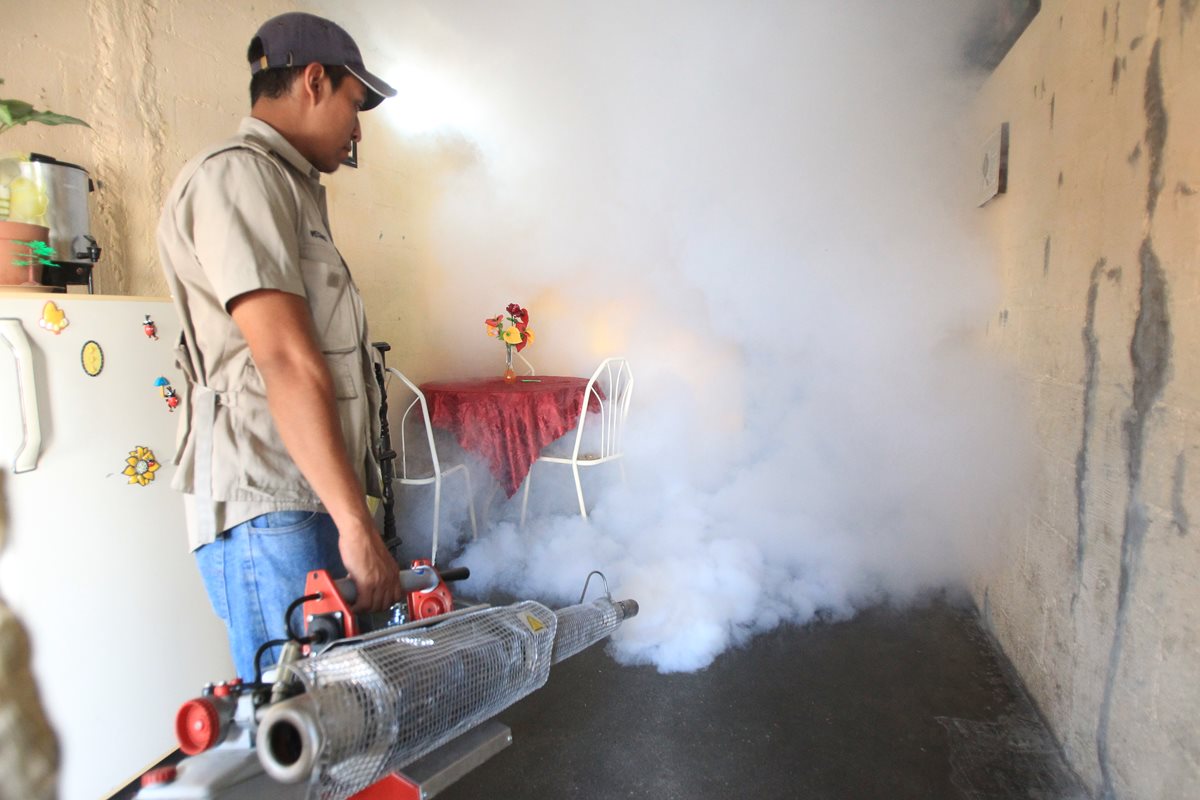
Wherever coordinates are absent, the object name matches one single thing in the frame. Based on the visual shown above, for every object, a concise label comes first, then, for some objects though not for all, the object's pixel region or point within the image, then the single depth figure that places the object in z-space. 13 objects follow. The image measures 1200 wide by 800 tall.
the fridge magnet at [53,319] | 1.35
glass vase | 3.42
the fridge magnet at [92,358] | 1.43
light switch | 2.20
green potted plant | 1.38
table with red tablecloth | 2.94
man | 0.85
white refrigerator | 1.33
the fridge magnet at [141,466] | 1.53
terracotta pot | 1.37
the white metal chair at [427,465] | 2.77
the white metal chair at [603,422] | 3.05
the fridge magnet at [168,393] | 1.60
